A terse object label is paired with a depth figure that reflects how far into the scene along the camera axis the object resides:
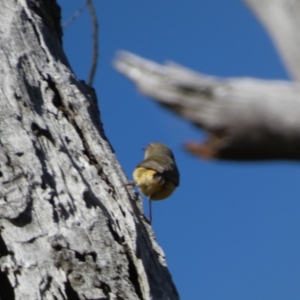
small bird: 9.73
